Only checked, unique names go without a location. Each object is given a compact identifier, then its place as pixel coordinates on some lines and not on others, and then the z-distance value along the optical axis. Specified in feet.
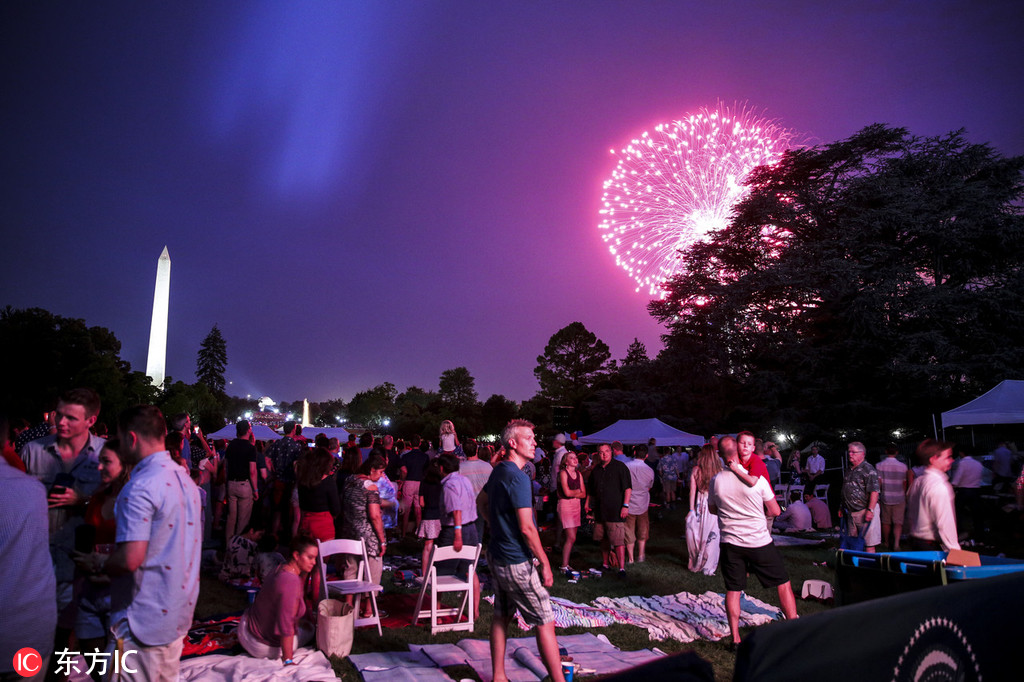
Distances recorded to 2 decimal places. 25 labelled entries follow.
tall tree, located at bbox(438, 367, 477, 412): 311.06
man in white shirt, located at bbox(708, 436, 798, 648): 20.26
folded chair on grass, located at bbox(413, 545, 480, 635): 22.33
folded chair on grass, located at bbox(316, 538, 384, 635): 20.71
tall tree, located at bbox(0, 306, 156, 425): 121.19
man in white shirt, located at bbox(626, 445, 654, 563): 35.73
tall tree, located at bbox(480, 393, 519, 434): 244.83
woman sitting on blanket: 18.28
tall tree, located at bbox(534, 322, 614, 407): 233.55
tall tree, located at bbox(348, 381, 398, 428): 353.10
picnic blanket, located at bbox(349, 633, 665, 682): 17.90
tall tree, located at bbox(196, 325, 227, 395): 395.34
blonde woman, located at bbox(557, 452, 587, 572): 32.78
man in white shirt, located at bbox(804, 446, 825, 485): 64.59
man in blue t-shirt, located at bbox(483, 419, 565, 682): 15.01
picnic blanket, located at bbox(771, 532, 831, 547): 42.26
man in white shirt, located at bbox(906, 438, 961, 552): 21.16
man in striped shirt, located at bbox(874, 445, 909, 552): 32.81
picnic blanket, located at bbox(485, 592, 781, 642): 22.89
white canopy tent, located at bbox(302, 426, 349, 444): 81.20
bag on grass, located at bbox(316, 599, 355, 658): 19.45
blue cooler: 13.89
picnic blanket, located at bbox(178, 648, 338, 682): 17.02
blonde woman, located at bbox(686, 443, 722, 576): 33.53
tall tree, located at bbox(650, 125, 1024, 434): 96.43
